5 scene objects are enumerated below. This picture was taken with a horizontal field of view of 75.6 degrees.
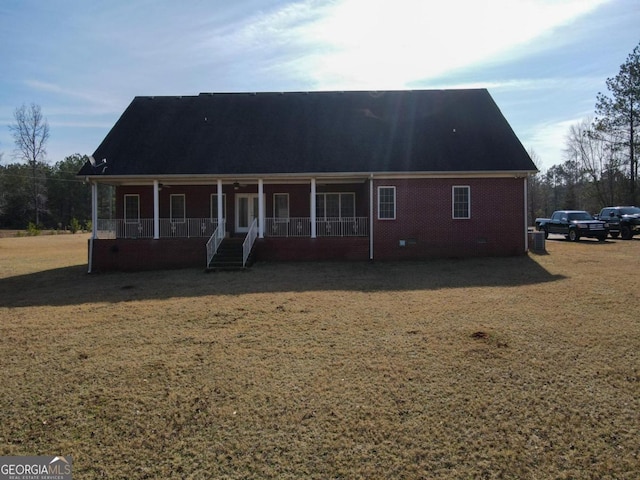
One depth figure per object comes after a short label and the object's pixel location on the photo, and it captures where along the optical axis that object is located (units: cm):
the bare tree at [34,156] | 5481
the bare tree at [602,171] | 3678
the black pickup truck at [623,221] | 2369
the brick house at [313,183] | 1709
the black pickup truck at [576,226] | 2261
